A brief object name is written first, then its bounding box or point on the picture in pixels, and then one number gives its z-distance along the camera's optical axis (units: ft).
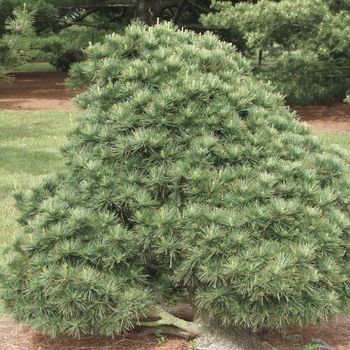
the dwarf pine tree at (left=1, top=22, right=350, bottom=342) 9.36
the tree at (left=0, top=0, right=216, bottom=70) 51.21
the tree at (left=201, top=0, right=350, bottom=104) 39.60
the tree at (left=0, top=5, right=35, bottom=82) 26.18
